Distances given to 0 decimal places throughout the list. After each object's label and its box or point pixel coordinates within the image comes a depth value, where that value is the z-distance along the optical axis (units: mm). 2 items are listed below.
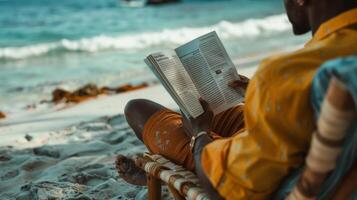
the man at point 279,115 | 1301
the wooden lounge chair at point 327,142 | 1144
